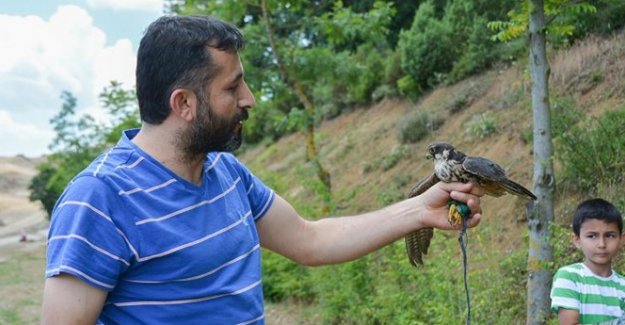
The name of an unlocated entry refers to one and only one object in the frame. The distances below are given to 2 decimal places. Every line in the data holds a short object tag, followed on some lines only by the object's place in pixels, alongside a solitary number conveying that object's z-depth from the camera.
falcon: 2.39
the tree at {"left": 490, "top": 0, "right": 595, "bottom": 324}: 4.96
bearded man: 2.01
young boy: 3.60
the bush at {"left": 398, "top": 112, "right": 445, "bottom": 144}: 13.50
